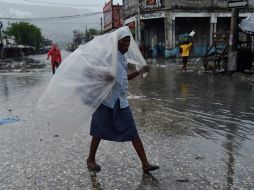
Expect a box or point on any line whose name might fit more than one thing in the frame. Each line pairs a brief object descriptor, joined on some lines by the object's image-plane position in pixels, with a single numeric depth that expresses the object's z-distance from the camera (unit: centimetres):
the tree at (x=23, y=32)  10875
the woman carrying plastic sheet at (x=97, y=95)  412
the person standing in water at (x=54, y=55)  1603
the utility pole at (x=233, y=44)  1473
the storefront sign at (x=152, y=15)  3283
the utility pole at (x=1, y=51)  4366
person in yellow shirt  1742
